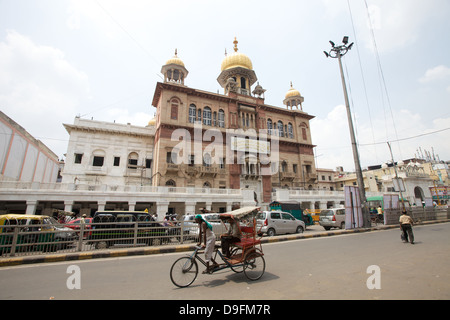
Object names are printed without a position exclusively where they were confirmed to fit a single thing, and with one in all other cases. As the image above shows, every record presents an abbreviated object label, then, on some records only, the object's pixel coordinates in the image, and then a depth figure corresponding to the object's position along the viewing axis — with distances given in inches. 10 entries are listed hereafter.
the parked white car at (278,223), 468.4
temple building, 971.9
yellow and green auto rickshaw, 265.9
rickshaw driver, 172.4
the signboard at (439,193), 1547.6
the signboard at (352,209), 511.0
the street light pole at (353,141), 527.2
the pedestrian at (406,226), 306.3
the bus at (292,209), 699.7
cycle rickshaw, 158.4
